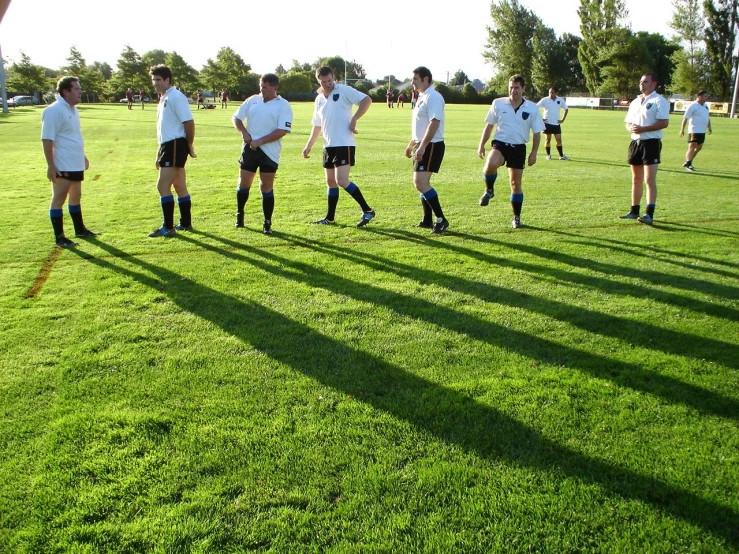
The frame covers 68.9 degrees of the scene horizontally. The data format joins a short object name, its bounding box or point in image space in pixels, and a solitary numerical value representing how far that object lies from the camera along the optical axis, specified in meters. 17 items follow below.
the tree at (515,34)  81.50
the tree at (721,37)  56.16
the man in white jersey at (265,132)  7.09
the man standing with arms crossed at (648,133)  7.70
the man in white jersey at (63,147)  6.44
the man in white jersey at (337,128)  7.29
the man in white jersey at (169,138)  6.91
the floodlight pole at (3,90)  41.34
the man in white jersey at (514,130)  7.35
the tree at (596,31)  66.81
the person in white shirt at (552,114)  15.06
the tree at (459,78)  118.00
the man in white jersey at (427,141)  6.93
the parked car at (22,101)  60.40
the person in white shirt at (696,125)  14.05
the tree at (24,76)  61.55
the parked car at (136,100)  71.41
